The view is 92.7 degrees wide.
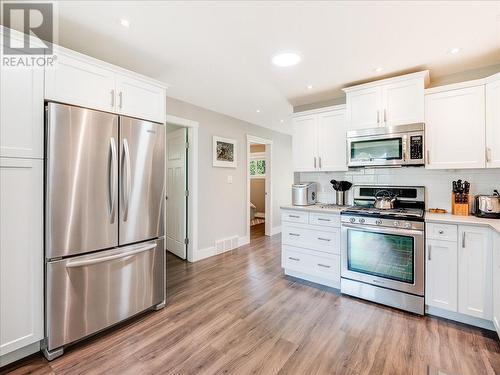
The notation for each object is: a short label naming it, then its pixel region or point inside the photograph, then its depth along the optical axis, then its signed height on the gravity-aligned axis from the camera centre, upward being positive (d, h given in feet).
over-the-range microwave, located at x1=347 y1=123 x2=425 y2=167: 8.43 +1.59
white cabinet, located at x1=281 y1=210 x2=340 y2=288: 9.30 -2.39
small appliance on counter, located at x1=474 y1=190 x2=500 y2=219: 7.31 -0.55
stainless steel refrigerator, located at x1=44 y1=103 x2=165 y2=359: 5.74 -0.85
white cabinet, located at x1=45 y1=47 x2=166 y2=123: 5.90 +2.82
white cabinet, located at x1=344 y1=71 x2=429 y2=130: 8.46 +3.29
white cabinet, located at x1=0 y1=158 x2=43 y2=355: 5.25 -1.46
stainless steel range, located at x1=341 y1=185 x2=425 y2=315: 7.64 -2.19
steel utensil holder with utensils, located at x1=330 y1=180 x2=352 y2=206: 10.73 -0.03
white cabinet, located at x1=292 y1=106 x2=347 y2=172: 10.37 +2.19
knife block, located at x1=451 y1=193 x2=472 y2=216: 8.08 -0.68
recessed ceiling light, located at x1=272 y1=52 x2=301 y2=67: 7.63 +4.30
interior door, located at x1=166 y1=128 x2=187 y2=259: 12.93 -0.19
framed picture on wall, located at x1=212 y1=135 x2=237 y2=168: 13.74 +2.18
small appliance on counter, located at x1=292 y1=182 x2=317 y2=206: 10.90 -0.26
